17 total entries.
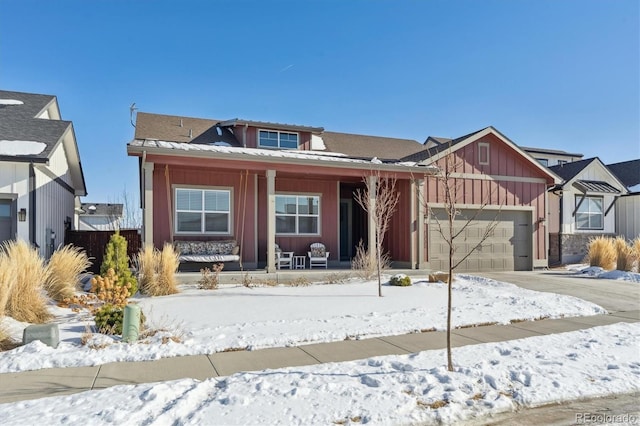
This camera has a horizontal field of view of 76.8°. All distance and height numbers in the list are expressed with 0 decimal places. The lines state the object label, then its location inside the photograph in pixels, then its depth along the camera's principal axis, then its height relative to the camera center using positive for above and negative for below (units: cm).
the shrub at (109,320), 579 -141
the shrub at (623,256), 1342 -115
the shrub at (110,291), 627 -109
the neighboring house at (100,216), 3300 +59
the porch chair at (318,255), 1303 -107
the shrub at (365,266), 1145 -127
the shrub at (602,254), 1404 -111
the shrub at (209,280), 982 -141
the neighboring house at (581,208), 1802 +68
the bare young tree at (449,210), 447 +15
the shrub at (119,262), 838 -84
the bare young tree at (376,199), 980 +63
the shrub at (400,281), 1080 -157
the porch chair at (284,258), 1233 -114
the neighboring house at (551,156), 2564 +430
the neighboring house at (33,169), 1049 +152
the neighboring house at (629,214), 1944 +40
